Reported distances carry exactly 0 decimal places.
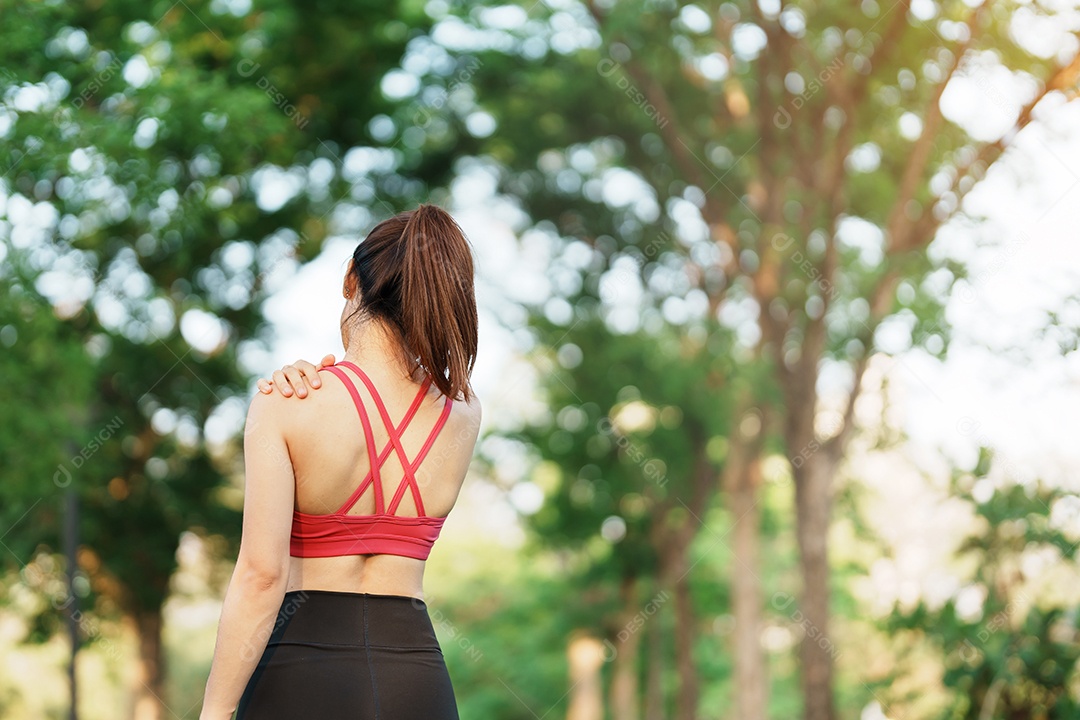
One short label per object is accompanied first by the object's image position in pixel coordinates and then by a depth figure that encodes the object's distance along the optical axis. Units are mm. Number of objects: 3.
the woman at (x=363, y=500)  2207
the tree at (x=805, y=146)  13781
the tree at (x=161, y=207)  10117
